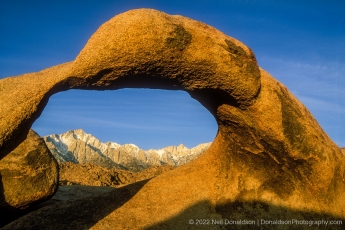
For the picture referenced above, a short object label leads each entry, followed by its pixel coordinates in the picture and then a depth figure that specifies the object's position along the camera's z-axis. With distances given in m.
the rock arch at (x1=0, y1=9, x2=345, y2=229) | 4.75
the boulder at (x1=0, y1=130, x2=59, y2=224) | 5.14
